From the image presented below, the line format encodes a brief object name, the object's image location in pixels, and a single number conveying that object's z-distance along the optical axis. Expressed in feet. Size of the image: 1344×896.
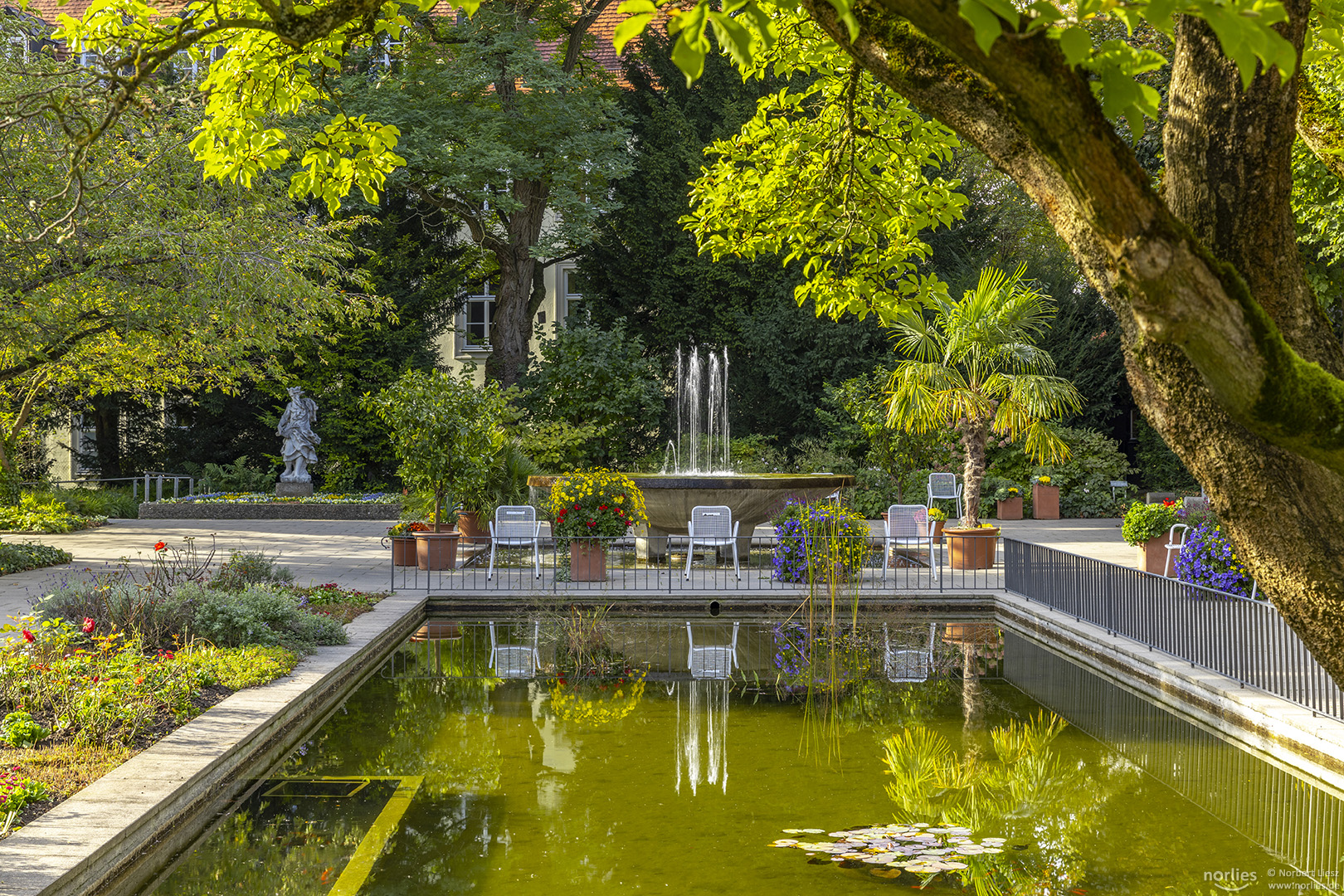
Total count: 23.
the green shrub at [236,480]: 79.77
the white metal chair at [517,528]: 42.29
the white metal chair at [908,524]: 44.29
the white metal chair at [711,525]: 42.32
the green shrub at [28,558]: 43.62
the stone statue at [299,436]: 77.05
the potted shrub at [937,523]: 45.45
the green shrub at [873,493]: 69.26
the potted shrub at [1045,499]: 69.26
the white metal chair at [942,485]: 62.95
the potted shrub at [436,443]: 43.98
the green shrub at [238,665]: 24.12
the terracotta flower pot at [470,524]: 50.23
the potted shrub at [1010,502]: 69.46
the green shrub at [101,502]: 69.10
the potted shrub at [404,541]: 44.73
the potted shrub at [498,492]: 50.34
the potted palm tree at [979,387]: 42.78
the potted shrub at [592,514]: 41.11
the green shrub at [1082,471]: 70.85
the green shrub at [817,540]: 37.91
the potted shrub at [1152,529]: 39.45
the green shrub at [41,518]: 59.72
